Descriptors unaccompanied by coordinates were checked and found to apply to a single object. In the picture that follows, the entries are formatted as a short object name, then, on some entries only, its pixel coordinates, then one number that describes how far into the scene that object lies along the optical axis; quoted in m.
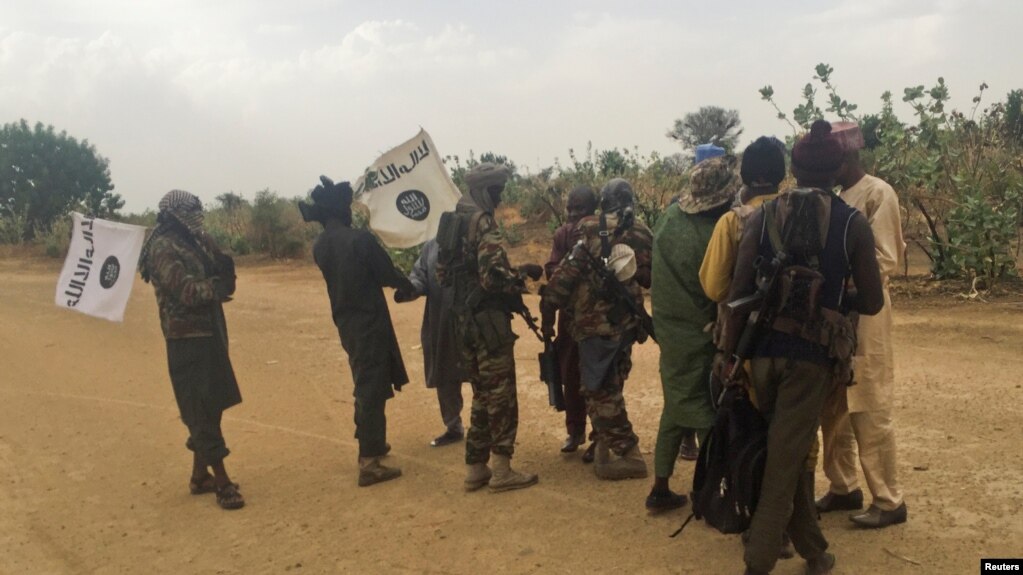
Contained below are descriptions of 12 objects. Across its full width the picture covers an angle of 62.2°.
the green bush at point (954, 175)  9.41
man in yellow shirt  3.65
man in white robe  3.86
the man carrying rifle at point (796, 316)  3.25
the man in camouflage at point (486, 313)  4.88
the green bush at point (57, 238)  20.70
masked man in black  5.34
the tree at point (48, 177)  26.44
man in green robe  4.09
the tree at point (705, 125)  32.22
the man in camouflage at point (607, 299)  4.70
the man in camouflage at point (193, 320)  5.21
